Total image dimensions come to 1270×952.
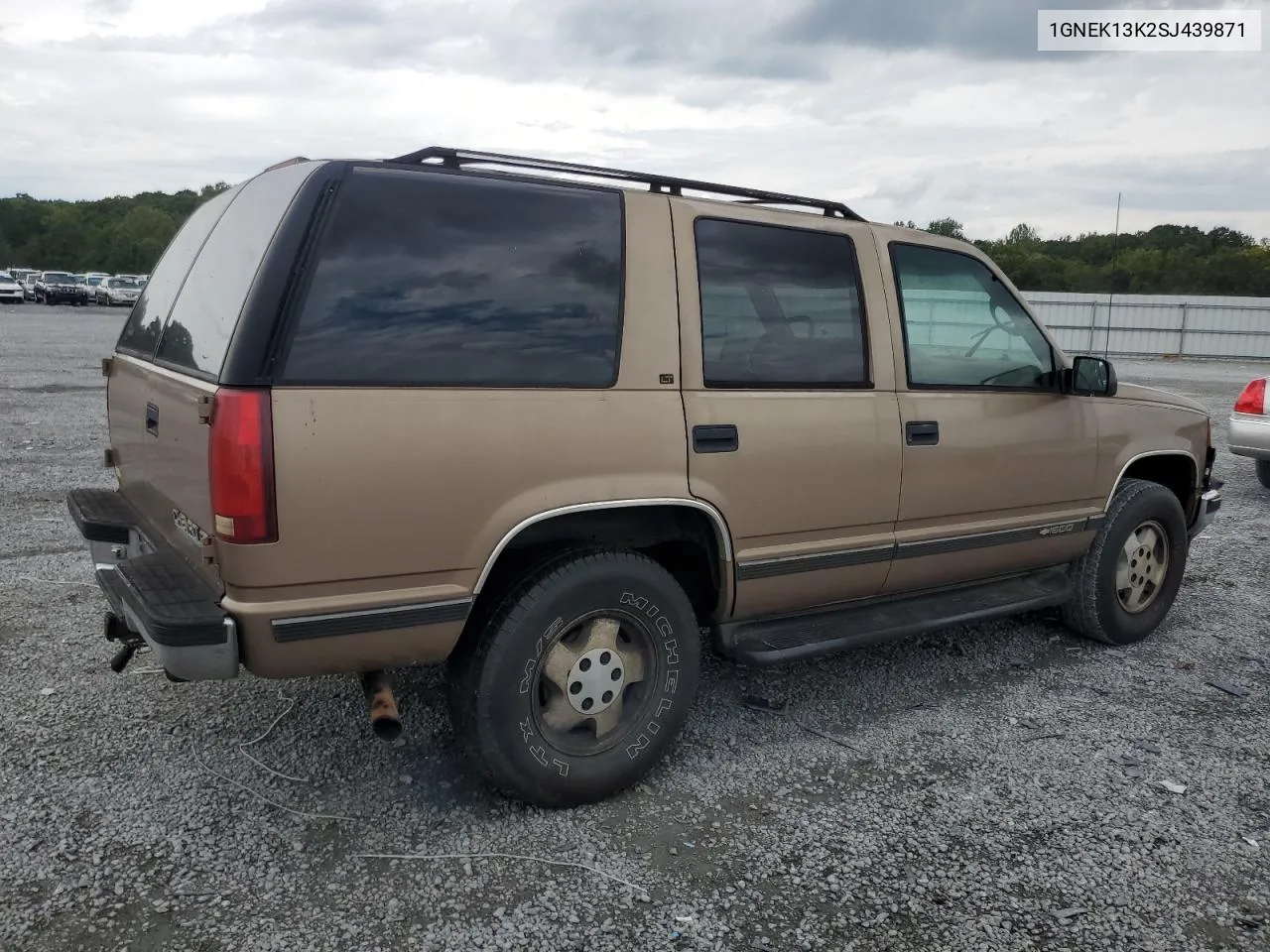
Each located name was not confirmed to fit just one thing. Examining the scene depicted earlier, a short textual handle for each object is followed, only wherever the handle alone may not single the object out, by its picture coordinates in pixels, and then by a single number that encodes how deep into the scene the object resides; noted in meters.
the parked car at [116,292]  45.38
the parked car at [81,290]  45.44
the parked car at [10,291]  42.12
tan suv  2.81
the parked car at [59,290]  45.06
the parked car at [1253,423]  8.98
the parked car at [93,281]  47.00
